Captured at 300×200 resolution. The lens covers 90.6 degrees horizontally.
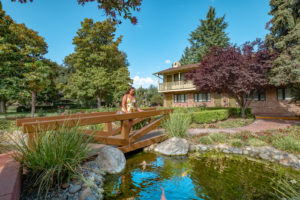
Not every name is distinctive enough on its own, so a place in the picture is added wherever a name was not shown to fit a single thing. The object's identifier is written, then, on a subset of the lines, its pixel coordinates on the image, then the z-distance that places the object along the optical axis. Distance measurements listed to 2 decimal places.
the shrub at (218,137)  6.33
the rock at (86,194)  2.63
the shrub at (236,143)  5.82
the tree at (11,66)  8.03
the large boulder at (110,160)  3.90
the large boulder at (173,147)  5.48
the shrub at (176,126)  6.15
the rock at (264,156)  5.00
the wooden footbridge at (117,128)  2.80
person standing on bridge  5.31
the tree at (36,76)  9.42
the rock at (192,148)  5.93
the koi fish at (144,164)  4.42
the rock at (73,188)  2.64
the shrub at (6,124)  7.30
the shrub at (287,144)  4.99
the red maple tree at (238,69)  9.06
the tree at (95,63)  17.66
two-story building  14.29
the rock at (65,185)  2.63
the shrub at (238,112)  12.54
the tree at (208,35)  30.78
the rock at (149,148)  5.82
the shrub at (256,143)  5.68
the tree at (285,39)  7.79
